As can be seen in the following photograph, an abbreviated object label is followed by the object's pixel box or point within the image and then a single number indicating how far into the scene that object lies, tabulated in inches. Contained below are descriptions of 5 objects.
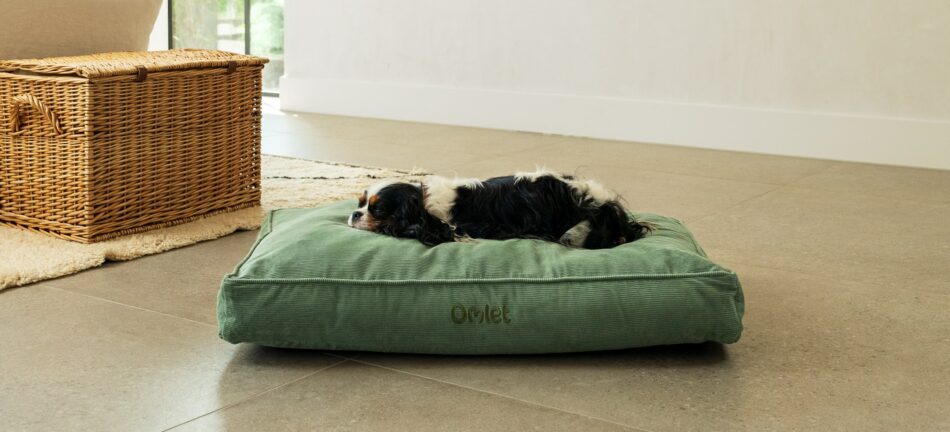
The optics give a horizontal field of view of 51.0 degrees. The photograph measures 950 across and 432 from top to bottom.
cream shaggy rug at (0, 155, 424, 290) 97.5
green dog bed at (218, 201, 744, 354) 75.2
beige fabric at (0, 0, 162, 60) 120.2
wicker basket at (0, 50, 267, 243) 105.9
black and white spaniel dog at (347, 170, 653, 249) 90.0
